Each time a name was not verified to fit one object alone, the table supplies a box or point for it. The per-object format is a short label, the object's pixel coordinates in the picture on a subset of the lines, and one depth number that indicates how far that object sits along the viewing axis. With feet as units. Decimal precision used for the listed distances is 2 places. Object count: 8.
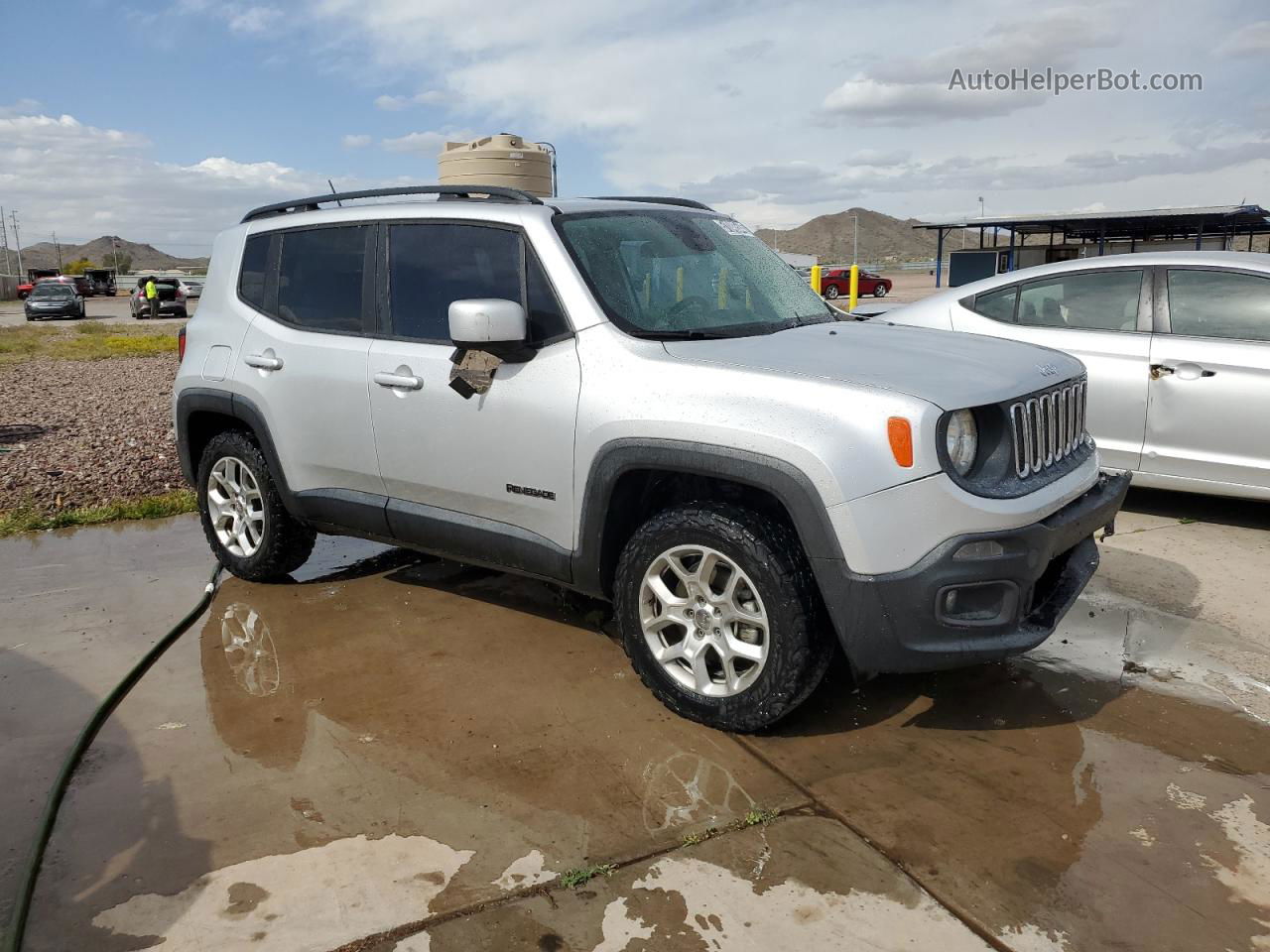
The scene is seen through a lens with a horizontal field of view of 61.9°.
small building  97.25
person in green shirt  114.42
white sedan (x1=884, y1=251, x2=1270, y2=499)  18.98
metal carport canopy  93.09
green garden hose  8.83
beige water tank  27.66
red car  134.31
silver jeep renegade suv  10.69
